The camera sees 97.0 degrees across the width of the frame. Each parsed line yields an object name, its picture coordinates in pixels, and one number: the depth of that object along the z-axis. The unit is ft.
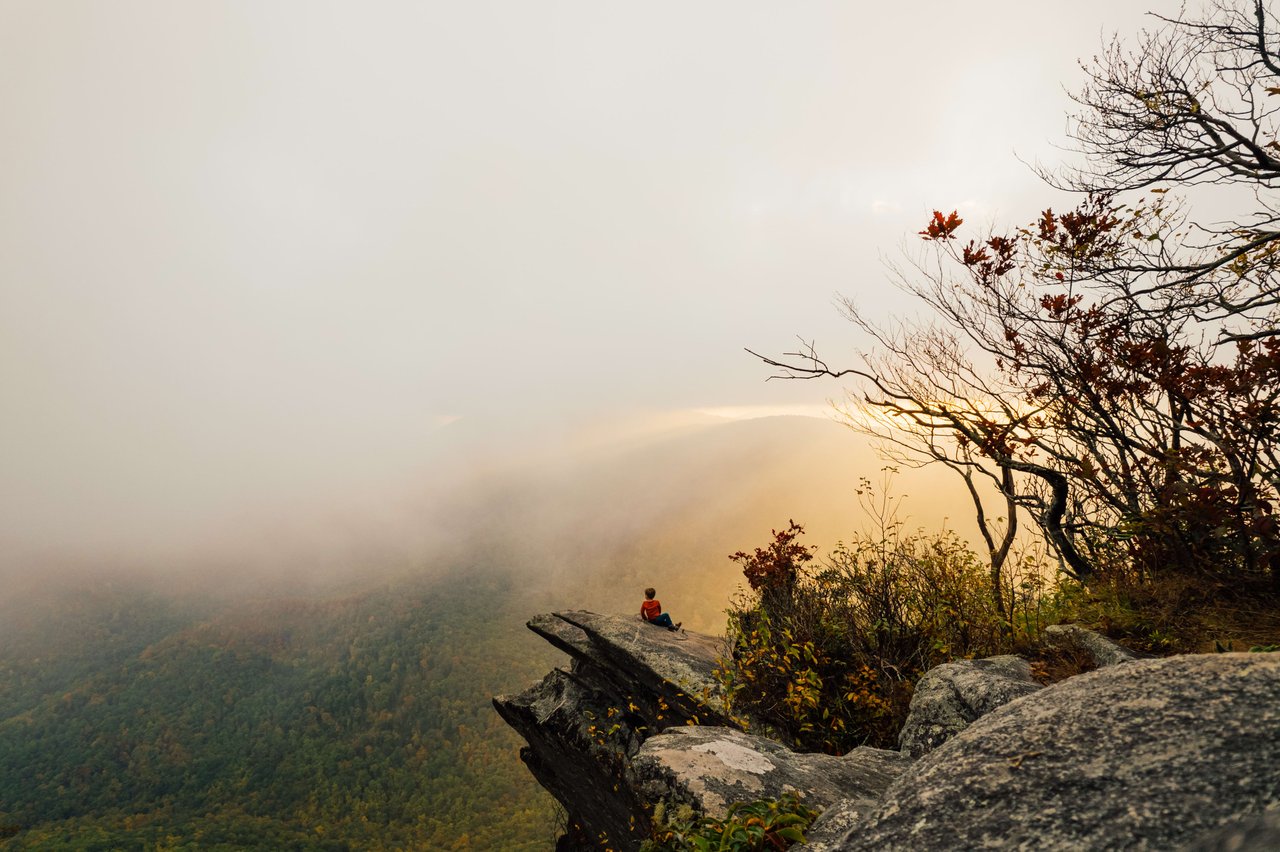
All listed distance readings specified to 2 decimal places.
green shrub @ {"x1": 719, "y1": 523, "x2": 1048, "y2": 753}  33.06
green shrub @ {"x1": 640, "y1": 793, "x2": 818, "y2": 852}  13.28
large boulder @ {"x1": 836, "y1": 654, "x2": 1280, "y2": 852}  7.83
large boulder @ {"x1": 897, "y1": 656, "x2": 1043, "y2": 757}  22.68
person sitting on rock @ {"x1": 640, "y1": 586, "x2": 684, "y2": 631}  57.52
